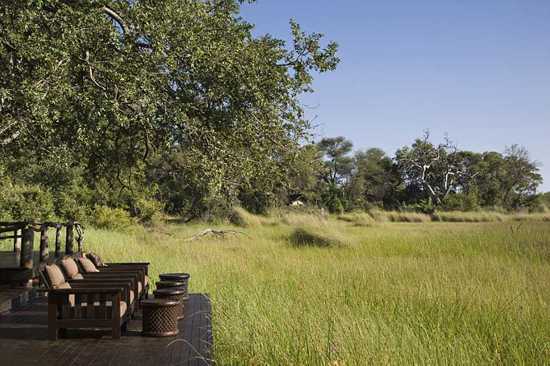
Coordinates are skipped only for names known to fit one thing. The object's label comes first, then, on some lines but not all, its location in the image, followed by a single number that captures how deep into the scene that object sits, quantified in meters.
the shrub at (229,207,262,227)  28.08
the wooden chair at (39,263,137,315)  6.35
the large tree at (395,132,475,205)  65.19
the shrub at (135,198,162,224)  30.09
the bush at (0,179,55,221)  26.64
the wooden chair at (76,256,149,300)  8.14
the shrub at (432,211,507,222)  27.20
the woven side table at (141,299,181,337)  6.19
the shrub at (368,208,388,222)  30.28
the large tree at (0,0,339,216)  9.77
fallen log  22.44
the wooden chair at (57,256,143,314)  7.19
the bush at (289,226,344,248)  19.11
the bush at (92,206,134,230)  27.73
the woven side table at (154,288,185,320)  6.61
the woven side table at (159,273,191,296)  8.12
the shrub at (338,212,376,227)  28.42
